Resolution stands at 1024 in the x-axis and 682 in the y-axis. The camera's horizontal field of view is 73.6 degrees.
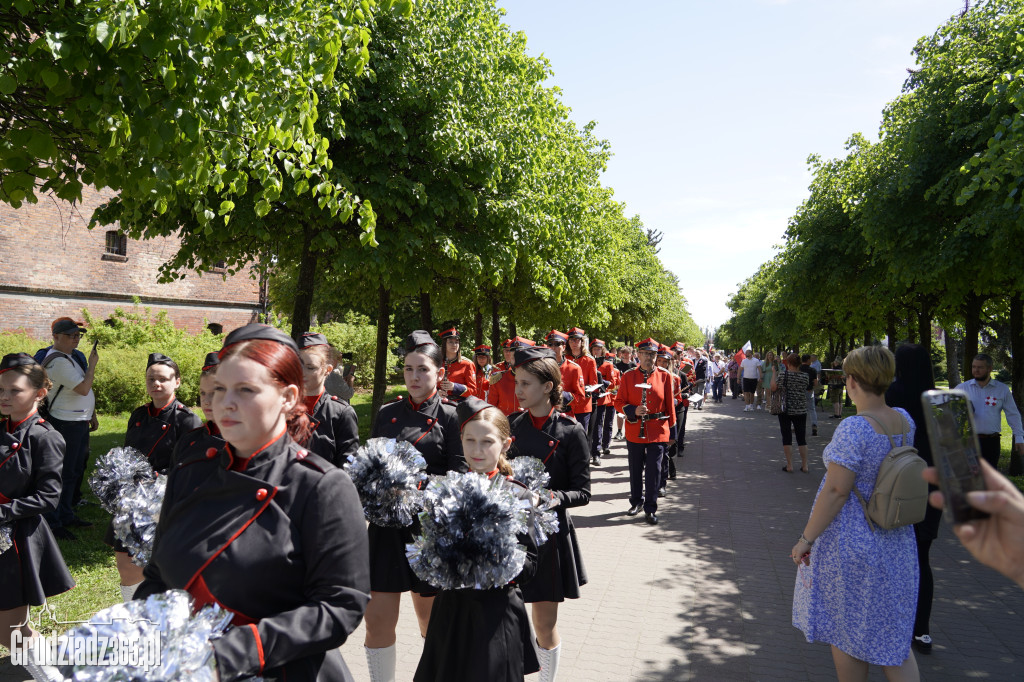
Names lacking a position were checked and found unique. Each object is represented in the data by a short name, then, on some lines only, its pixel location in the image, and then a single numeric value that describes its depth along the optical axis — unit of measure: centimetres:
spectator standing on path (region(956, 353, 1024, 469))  801
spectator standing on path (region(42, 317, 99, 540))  780
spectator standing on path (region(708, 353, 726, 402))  3186
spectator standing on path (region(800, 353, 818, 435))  1362
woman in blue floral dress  339
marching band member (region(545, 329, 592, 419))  1049
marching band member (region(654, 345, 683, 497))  1158
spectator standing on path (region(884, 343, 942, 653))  451
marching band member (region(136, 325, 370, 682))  187
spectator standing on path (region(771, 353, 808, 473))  1164
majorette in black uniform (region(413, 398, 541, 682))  292
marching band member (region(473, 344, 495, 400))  1191
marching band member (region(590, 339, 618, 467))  1353
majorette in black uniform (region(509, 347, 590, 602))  382
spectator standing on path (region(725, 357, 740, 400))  3400
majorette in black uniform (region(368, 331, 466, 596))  381
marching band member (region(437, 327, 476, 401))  1024
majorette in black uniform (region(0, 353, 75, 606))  379
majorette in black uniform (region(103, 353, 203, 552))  473
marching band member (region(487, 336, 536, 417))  964
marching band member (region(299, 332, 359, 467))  445
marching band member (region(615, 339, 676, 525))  870
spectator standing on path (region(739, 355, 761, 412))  2622
